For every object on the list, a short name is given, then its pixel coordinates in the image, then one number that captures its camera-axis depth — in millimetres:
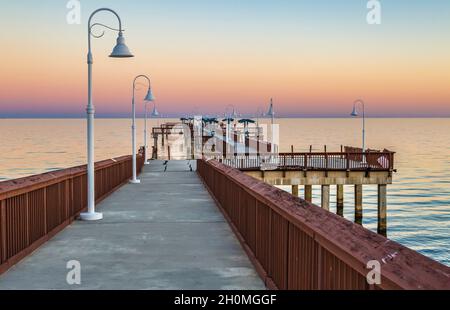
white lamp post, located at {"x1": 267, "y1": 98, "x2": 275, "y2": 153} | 51462
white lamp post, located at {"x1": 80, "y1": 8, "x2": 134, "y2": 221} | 14219
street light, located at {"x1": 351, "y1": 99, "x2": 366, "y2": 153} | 54656
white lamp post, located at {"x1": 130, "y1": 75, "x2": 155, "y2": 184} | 25844
